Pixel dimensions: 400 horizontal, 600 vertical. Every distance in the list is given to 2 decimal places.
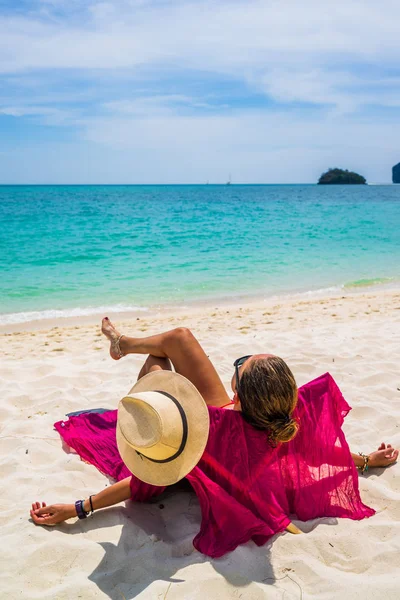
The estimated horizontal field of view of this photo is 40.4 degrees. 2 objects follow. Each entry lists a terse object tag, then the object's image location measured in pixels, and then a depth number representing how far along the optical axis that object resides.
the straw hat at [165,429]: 2.29
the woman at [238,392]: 2.41
